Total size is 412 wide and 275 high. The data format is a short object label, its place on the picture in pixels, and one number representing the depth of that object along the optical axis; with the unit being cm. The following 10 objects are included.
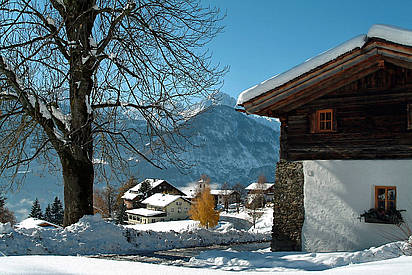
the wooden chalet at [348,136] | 955
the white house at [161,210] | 6228
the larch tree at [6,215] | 3772
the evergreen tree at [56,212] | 5499
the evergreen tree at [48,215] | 5581
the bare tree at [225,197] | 8868
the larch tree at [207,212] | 4975
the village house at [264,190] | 7815
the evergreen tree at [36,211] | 5195
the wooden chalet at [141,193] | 7071
